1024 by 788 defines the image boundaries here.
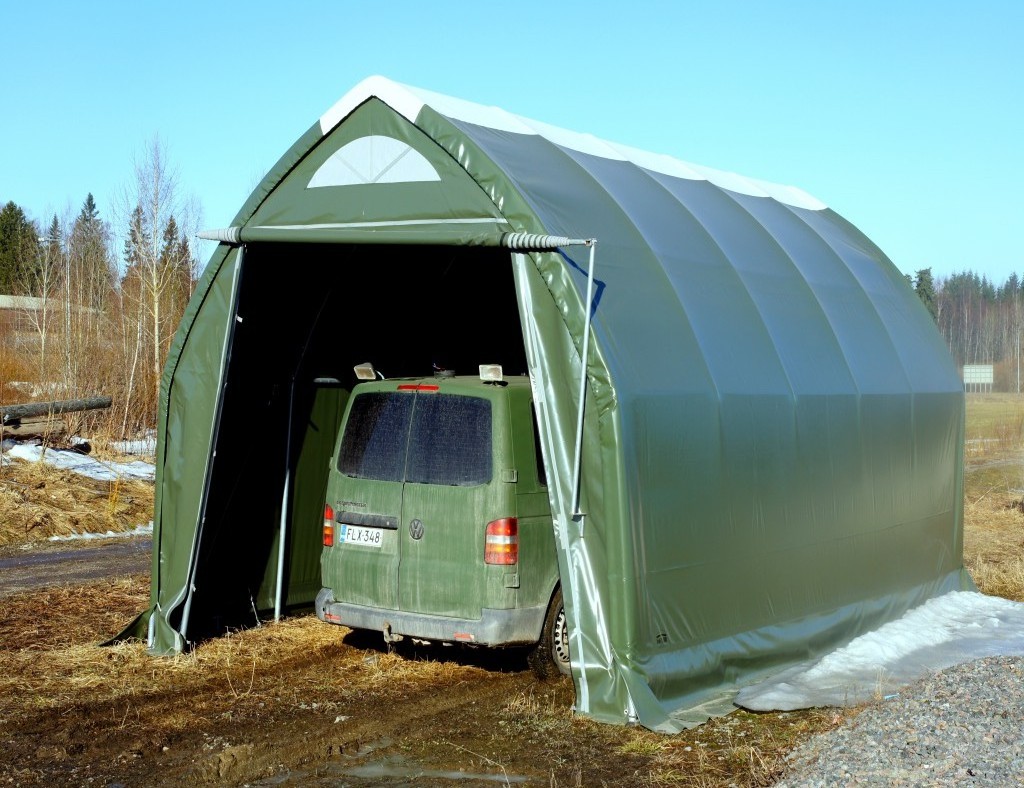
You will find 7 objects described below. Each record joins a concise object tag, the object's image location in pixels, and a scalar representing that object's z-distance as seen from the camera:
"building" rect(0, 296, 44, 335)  43.94
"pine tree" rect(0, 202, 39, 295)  69.69
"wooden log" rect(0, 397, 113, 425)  20.72
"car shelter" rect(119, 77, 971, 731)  6.94
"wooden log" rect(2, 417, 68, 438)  20.88
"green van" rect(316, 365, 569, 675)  7.38
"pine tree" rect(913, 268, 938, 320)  78.35
